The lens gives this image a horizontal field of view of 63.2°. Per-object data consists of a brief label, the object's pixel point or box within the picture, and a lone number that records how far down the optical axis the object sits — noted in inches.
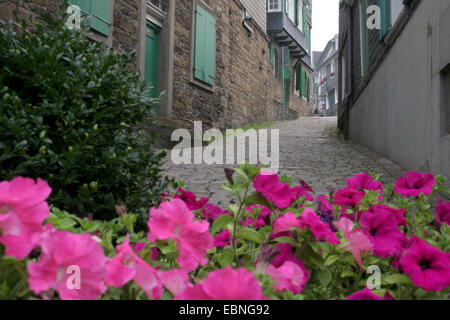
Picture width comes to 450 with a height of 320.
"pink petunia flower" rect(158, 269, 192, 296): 27.5
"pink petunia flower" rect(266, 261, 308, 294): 29.0
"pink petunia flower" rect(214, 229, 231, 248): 49.0
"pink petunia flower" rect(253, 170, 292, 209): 37.3
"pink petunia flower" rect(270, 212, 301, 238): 38.1
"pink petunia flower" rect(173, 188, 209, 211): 65.3
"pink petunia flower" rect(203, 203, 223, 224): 55.4
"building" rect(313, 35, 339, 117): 1416.1
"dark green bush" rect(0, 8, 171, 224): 66.0
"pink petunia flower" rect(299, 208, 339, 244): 36.2
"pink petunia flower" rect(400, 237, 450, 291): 33.3
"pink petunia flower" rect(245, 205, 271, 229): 53.8
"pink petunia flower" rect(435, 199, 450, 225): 56.1
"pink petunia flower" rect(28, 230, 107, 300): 23.5
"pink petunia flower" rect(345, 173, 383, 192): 60.3
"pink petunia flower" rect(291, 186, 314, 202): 58.0
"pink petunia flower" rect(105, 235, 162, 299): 25.6
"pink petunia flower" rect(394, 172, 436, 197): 53.3
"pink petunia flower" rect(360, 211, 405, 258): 40.5
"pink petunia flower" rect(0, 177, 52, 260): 23.4
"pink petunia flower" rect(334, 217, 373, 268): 37.4
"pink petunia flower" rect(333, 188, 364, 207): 54.0
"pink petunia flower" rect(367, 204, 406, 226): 46.2
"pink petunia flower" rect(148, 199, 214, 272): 30.8
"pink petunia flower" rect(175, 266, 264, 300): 23.4
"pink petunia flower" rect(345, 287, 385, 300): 30.0
